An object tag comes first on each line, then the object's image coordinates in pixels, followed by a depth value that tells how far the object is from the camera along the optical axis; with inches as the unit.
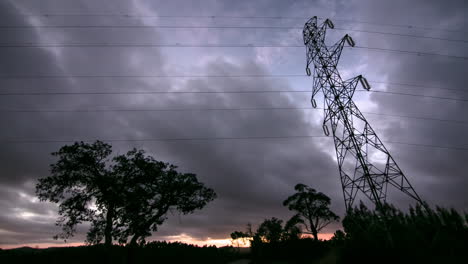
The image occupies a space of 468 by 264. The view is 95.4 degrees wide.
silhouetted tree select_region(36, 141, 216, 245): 898.7
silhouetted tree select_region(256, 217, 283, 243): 2269.1
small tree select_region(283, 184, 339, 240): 1684.3
